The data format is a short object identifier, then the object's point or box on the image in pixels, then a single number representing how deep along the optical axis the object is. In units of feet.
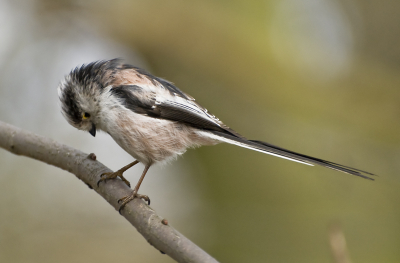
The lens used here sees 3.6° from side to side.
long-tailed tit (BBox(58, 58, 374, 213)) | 9.33
